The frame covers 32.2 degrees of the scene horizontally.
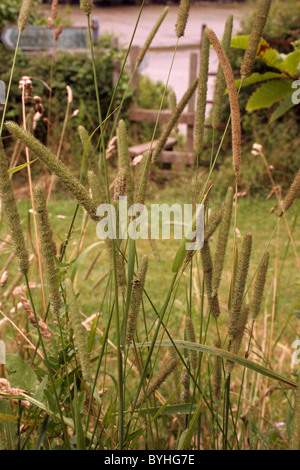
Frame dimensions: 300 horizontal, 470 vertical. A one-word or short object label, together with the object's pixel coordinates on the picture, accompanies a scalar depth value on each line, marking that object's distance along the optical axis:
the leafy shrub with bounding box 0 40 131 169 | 5.61
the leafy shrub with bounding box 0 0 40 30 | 6.10
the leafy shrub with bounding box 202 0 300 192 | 4.85
